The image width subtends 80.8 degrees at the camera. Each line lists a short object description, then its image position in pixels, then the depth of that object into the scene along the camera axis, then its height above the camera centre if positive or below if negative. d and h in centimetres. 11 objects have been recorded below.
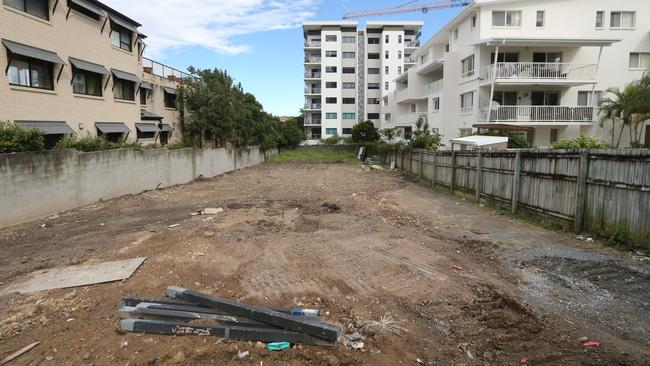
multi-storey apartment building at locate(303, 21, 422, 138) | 6838 +1311
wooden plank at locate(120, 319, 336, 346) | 398 -203
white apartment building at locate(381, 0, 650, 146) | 2514 +586
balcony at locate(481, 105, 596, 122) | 2508 +190
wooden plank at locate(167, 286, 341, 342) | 397 -192
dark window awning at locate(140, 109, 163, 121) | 2610 +164
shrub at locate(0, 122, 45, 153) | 1074 +1
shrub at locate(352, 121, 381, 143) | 5675 +142
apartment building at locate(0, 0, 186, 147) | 1554 +340
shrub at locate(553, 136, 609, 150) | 1509 +0
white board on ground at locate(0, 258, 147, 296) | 582 -221
